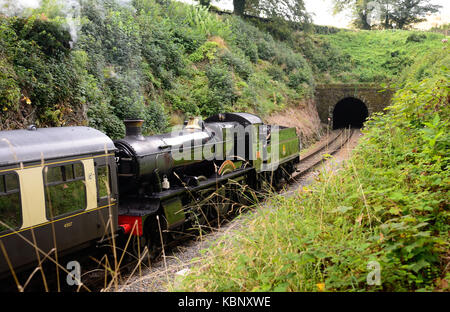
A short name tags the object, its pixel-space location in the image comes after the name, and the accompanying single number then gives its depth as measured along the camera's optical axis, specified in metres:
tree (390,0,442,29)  36.41
